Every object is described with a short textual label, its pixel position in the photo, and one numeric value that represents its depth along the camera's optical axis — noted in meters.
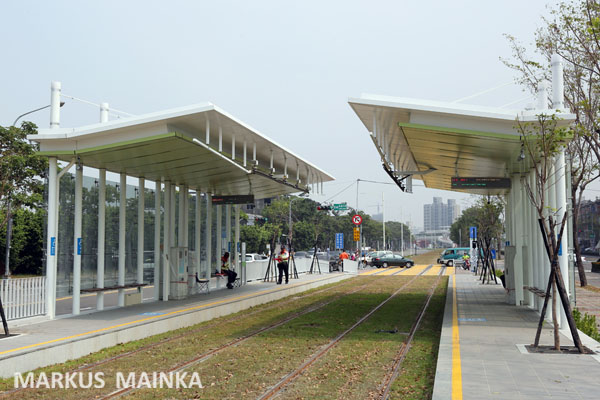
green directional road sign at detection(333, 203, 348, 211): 50.50
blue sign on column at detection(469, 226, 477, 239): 38.46
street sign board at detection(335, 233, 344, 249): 54.12
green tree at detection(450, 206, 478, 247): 86.49
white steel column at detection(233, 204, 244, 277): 24.58
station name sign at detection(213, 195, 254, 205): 20.53
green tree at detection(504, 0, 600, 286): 12.65
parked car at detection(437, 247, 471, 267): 55.47
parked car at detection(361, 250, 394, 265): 55.75
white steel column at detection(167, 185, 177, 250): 18.22
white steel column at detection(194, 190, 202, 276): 21.03
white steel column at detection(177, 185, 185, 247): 19.45
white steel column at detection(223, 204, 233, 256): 24.11
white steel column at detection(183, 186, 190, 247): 19.58
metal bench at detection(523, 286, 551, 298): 13.47
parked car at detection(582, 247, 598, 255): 98.25
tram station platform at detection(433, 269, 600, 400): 7.19
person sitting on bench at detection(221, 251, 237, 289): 22.98
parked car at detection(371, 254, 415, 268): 51.91
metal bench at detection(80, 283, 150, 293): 14.93
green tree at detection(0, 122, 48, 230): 27.41
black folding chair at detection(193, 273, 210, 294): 20.81
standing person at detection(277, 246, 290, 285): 26.39
